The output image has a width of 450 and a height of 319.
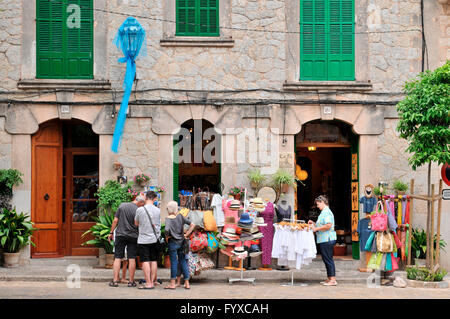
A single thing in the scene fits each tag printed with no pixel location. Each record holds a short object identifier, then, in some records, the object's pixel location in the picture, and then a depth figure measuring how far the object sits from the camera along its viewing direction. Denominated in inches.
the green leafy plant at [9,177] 557.3
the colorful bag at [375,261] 509.4
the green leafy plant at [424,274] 498.3
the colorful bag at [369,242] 520.1
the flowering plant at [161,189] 572.1
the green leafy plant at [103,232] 552.4
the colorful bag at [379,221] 511.2
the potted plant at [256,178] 572.1
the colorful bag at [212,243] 511.8
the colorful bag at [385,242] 508.7
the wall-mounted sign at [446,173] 553.6
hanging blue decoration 554.6
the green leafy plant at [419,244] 555.2
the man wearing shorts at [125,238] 480.1
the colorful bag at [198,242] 498.9
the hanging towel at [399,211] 558.6
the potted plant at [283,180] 573.9
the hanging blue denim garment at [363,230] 556.7
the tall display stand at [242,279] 507.5
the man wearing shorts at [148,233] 470.6
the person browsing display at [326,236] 496.4
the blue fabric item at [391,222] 523.8
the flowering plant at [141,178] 568.7
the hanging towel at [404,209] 560.7
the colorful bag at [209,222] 519.5
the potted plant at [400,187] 566.3
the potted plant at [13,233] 548.1
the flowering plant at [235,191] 570.6
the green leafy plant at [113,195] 562.6
